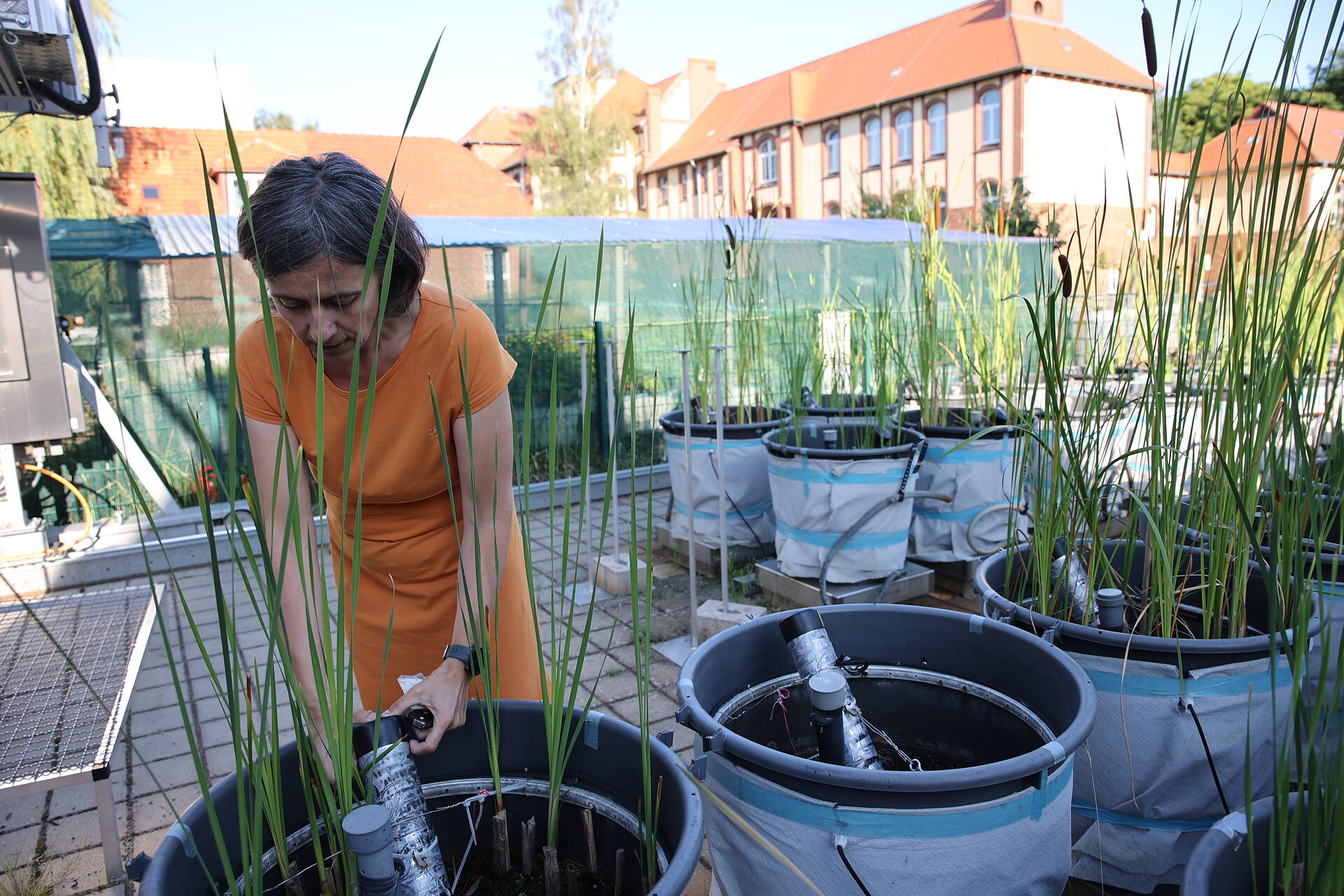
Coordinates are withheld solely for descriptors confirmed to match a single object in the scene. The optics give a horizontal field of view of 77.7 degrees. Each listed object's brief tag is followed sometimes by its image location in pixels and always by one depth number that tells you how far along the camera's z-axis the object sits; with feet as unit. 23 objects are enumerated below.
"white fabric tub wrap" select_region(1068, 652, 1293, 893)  4.56
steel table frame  5.32
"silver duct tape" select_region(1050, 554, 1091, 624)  5.05
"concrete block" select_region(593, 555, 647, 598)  11.85
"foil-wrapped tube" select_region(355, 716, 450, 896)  3.12
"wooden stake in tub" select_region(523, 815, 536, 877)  3.37
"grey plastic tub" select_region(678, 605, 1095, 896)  3.33
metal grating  6.00
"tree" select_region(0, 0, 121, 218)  29.89
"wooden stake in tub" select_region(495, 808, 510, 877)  3.38
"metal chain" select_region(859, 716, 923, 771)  4.18
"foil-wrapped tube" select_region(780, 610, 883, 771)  4.06
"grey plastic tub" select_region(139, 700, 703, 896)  2.77
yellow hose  13.46
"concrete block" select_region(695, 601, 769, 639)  10.07
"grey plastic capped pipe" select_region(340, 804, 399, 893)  2.64
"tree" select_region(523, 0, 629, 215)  85.51
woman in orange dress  3.44
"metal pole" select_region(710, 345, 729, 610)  9.06
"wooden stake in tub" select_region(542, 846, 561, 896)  3.20
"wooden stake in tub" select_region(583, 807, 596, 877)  3.32
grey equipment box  12.41
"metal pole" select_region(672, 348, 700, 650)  8.71
